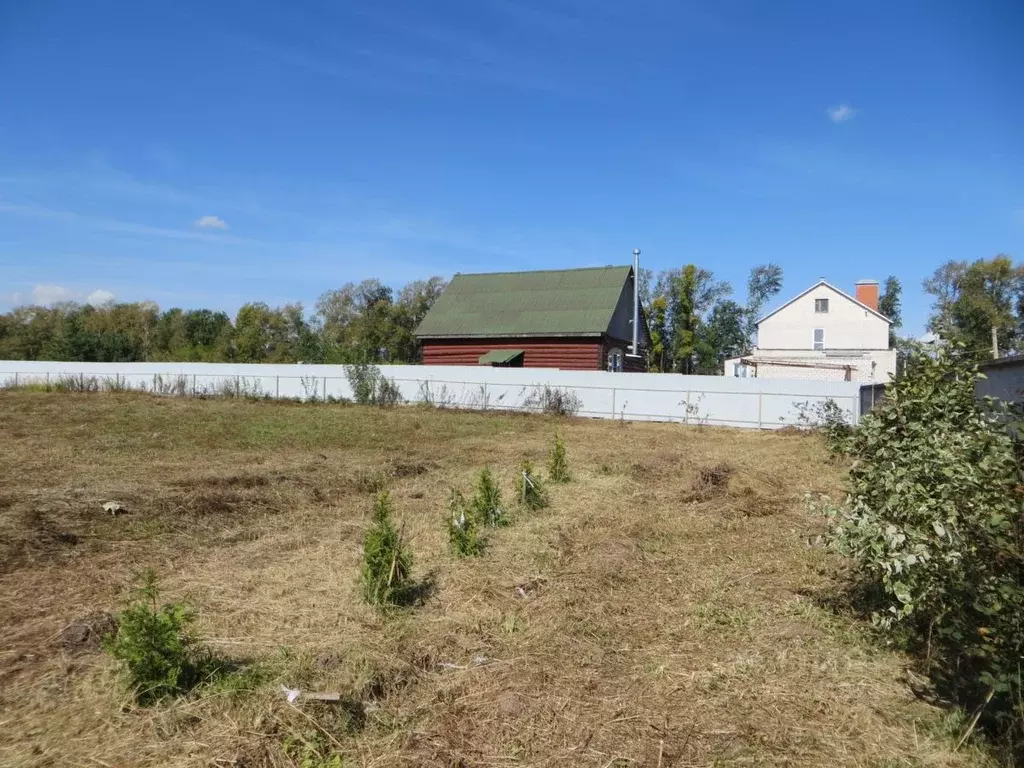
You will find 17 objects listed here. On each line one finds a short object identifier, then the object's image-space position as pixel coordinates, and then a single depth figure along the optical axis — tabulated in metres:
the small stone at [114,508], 7.05
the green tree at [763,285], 63.78
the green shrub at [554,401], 22.33
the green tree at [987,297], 50.48
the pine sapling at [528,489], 8.16
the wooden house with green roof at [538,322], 27.58
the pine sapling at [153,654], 3.19
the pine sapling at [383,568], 4.67
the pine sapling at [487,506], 7.22
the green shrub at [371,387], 24.50
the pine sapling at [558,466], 9.98
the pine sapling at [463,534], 6.02
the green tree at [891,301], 67.31
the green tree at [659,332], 49.75
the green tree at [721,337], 51.26
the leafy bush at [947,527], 2.92
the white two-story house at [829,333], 35.34
